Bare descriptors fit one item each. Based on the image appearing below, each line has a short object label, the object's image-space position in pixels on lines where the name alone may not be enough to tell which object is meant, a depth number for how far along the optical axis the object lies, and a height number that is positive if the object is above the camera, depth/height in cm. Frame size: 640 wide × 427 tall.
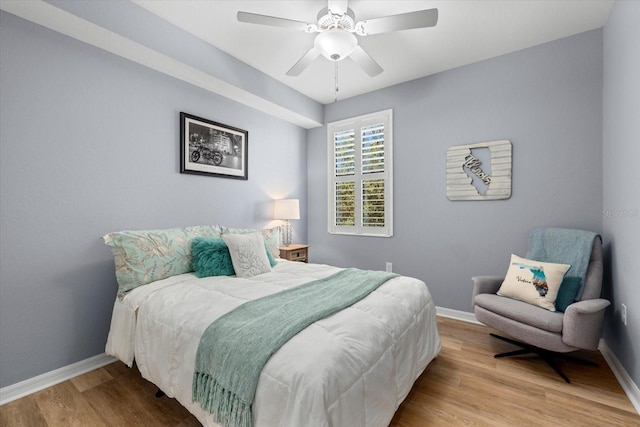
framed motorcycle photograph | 283 +69
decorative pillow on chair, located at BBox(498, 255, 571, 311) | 225 -57
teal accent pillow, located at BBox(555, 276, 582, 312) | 230 -65
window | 367 +50
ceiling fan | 187 +129
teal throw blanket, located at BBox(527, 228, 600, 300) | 232 -30
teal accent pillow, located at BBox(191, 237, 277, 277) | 228 -37
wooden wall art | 287 +43
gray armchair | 190 -77
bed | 110 -67
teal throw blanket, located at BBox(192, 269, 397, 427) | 117 -59
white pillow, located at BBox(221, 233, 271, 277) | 234 -36
